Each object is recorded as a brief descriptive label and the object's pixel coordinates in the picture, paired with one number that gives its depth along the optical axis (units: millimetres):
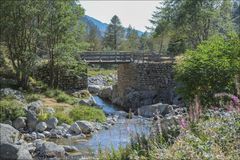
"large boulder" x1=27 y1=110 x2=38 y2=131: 22906
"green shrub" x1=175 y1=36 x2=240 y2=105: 14875
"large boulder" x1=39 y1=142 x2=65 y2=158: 16141
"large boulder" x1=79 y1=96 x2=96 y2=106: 30748
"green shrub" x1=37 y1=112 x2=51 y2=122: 23703
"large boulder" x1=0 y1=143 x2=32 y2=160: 12664
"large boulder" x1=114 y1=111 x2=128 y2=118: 29622
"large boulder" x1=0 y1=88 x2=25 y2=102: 28827
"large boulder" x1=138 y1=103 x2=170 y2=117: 28334
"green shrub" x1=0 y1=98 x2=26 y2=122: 23203
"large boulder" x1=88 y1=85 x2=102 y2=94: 48731
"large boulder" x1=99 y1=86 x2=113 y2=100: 45097
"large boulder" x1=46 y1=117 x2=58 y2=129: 22894
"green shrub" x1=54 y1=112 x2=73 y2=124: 24159
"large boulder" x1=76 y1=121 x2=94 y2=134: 22705
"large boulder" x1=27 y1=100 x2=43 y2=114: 24575
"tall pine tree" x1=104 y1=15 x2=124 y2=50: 90750
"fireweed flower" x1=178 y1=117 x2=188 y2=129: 8234
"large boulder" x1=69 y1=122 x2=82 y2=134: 22312
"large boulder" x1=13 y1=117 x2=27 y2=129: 22719
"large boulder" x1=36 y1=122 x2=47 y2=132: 22419
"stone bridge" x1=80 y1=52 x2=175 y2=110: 37000
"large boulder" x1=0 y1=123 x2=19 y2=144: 15281
